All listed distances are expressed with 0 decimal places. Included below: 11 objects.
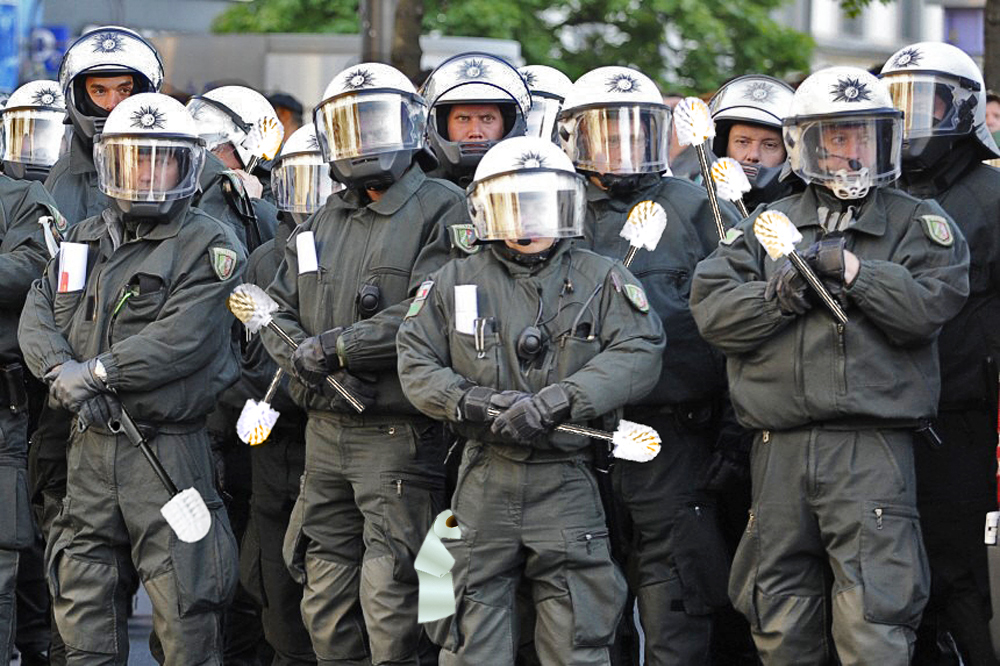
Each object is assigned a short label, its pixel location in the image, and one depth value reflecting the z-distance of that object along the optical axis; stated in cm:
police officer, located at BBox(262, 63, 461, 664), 1336
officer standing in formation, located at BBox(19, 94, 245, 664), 1360
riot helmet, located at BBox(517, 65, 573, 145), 1616
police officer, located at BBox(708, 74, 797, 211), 1600
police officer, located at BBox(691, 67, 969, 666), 1199
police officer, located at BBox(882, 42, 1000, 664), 1323
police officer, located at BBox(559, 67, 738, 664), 1365
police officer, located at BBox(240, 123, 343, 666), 1502
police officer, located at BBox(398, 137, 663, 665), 1234
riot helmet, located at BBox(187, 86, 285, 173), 1752
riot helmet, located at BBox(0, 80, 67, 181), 1731
